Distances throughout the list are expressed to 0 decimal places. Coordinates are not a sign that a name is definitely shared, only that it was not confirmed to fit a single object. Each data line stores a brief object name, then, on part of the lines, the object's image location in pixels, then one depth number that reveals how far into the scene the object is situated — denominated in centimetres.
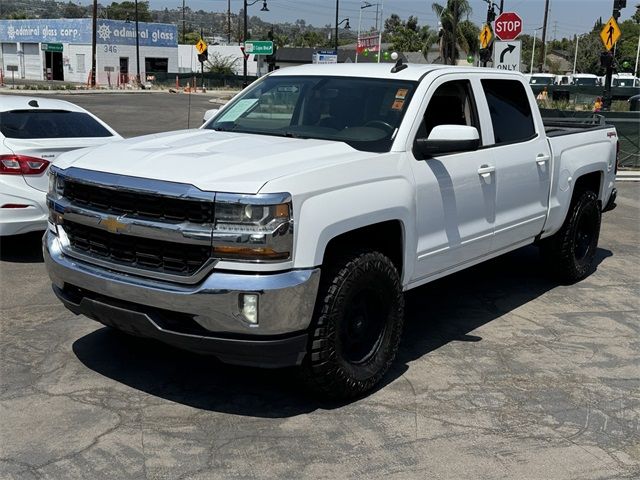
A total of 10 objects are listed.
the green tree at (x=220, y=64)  8081
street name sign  3359
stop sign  1853
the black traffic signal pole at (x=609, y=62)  1792
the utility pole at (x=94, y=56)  5719
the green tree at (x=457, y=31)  6191
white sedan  707
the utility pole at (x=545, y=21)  6358
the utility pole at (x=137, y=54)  6631
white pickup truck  389
